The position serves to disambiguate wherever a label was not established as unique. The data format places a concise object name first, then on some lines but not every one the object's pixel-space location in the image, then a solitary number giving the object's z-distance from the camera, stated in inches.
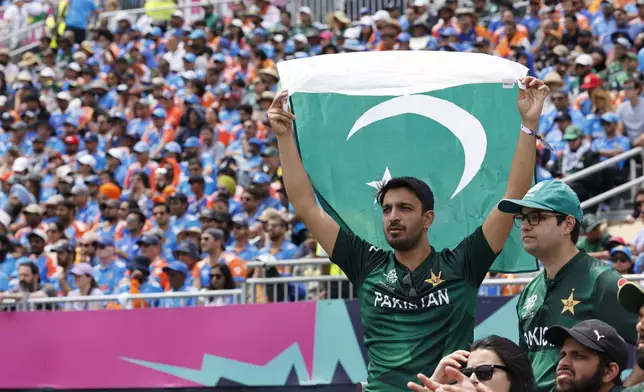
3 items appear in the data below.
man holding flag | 428.5
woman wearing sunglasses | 309.3
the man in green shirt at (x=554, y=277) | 410.9
